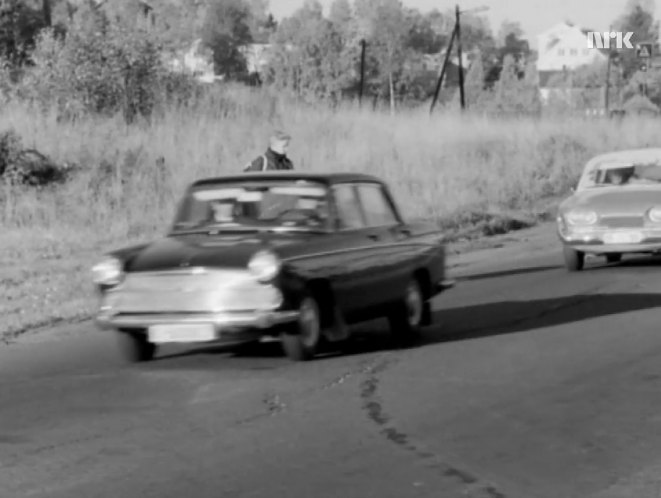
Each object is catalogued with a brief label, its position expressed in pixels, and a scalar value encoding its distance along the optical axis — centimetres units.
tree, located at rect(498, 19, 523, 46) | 18725
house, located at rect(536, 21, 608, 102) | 16675
